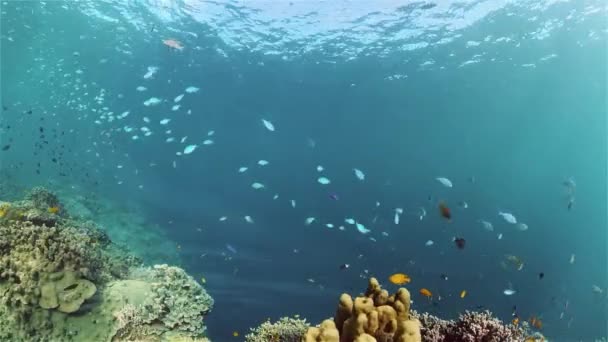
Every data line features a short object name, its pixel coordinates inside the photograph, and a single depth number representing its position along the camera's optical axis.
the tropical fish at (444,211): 10.22
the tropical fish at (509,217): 13.63
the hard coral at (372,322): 4.15
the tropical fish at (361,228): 13.54
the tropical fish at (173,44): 13.96
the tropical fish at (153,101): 16.17
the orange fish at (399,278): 8.79
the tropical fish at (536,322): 10.59
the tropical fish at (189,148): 14.31
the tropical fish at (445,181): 13.96
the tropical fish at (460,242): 10.54
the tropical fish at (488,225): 14.34
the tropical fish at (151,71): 17.96
